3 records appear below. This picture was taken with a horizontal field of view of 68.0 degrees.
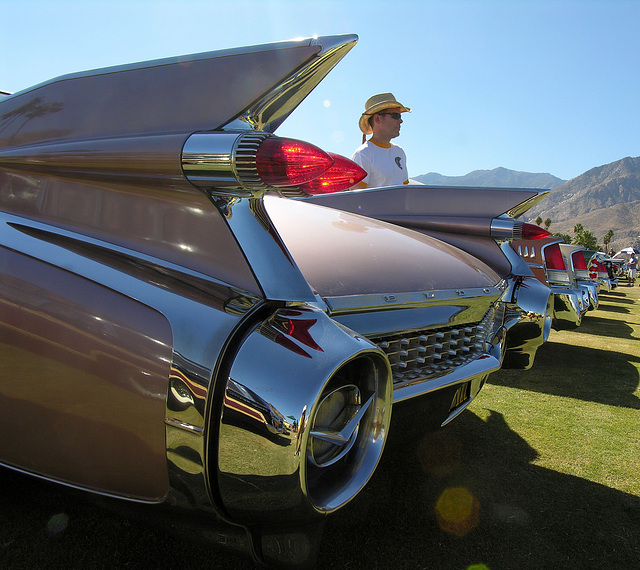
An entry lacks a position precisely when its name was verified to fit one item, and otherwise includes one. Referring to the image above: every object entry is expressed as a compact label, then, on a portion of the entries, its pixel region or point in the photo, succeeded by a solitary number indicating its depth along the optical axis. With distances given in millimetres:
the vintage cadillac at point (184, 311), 933
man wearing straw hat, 3752
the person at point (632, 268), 25859
